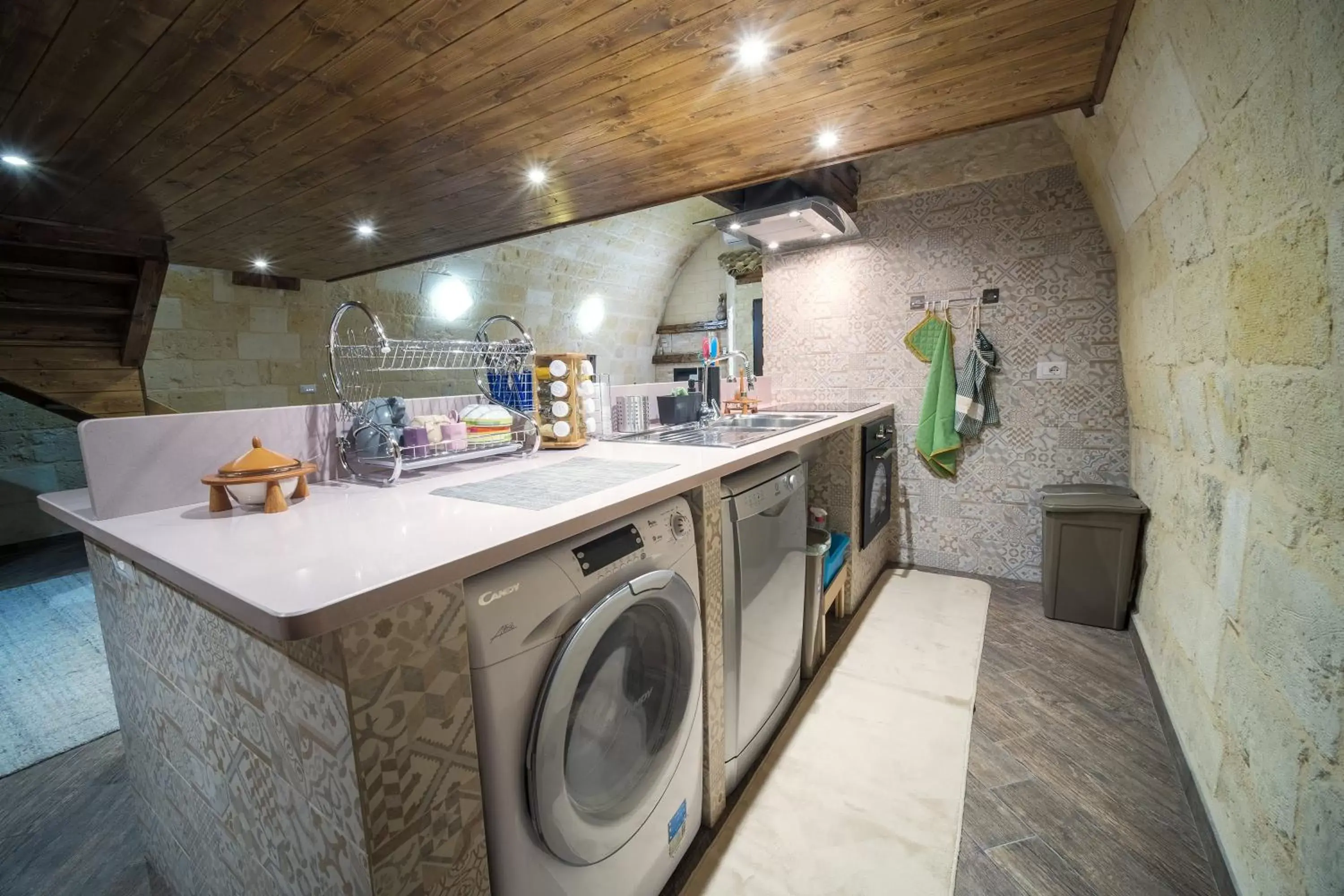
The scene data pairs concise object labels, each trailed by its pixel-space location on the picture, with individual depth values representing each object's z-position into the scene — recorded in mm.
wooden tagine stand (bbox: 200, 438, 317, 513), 977
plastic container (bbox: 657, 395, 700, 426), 2387
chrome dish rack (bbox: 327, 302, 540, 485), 1253
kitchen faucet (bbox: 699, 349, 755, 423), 2549
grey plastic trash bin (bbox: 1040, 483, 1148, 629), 2283
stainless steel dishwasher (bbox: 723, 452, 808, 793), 1379
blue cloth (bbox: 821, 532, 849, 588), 2094
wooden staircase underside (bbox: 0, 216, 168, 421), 3029
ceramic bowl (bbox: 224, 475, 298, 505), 1010
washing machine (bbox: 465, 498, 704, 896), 773
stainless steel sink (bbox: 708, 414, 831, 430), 2496
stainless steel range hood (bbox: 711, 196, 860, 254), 2559
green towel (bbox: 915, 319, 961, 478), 2938
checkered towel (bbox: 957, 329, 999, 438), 2840
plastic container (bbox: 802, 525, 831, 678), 1937
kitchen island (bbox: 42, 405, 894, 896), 615
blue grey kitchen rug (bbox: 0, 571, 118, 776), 1898
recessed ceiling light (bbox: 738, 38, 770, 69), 1597
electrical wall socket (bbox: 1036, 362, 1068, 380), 2707
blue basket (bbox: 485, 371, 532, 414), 1802
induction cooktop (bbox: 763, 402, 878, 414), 3219
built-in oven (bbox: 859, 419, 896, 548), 2570
